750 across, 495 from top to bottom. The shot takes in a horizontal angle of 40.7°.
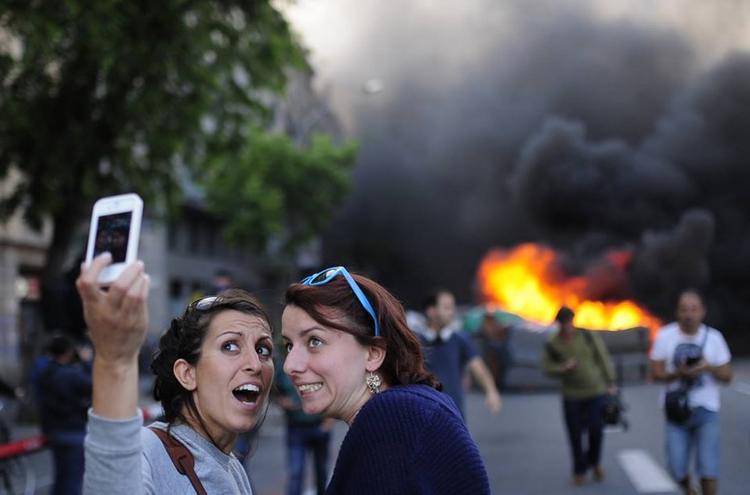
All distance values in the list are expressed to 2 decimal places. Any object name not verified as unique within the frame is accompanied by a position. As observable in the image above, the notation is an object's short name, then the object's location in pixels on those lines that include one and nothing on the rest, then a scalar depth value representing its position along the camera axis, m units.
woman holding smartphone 2.21
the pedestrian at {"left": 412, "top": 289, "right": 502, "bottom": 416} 7.66
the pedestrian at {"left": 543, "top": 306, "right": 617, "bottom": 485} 9.27
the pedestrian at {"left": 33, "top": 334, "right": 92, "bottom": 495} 7.04
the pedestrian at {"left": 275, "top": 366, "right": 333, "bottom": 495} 7.29
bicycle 8.06
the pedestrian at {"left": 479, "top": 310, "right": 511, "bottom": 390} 20.97
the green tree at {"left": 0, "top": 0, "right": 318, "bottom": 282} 12.84
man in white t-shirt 6.76
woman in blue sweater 1.96
